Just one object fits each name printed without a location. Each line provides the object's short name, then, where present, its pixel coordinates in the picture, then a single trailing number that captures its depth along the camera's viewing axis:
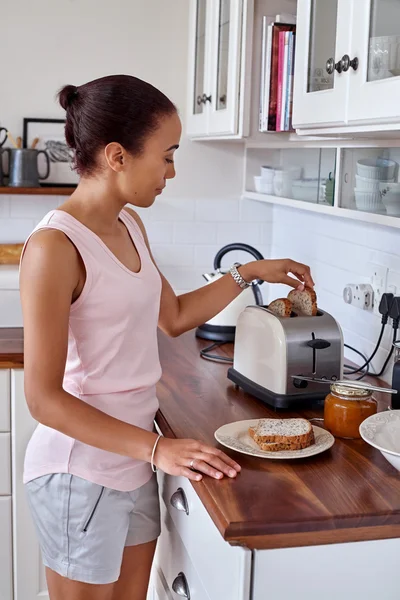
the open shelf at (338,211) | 1.95
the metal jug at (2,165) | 3.31
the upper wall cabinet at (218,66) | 2.60
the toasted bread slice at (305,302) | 1.99
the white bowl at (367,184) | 2.07
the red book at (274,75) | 2.51
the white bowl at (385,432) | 1.50
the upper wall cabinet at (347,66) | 1.55
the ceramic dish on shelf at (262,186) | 3.11
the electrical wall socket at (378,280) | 2.28
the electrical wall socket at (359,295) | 2.36
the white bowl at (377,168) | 2.05
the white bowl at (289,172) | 2.73
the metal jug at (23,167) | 3.27
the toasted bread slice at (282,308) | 1.96
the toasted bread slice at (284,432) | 1.59
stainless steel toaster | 1.89
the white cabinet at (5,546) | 2.58
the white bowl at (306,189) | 2.50
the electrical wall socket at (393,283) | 2.20
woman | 1.46
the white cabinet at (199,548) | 1.31
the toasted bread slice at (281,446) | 1.59
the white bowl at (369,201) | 2.06
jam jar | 1.70
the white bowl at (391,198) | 1.97
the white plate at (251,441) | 1.56
